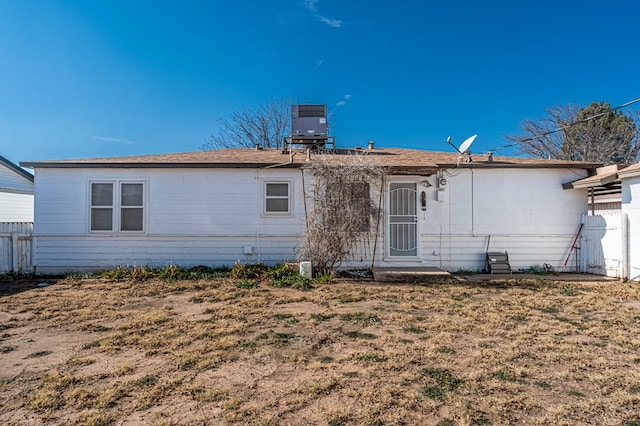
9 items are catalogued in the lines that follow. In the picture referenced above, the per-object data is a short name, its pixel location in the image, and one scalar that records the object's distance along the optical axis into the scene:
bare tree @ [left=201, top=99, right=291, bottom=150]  24.30
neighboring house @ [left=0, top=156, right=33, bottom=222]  15.59
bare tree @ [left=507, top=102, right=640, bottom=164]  20.80
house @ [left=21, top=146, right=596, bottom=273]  9.52
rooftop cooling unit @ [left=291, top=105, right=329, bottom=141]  12.56
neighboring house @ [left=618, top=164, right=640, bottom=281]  8.04
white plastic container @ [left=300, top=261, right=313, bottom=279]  8.41
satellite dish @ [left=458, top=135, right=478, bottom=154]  9.77
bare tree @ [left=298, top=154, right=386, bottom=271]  8.23
